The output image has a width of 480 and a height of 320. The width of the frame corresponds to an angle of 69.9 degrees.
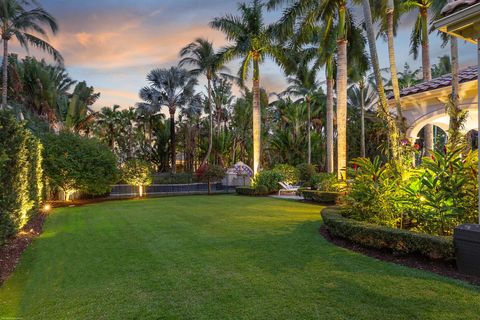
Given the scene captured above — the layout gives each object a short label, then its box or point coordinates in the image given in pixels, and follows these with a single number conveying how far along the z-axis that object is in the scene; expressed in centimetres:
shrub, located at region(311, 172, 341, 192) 1736
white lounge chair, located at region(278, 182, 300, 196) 2158
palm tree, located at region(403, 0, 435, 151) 1578
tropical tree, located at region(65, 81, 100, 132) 3073
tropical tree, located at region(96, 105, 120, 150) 4250
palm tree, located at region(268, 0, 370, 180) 1631
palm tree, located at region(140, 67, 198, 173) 3500
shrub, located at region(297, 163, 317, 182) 2573
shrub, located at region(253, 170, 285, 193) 2322
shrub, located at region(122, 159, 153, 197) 2492
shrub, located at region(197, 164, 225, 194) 2675
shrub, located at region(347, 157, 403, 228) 738
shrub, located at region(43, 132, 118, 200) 2009
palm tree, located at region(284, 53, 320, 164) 2825
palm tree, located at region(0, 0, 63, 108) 1816
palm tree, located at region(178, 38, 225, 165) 3369
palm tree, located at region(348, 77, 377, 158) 4099
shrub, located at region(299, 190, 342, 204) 1590
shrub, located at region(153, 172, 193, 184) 3084
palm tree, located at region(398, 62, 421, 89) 4146
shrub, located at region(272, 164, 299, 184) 2456
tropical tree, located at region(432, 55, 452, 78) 3828
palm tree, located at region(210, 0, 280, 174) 2428
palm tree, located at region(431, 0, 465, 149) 692
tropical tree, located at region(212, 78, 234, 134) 4234
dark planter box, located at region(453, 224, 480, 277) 478
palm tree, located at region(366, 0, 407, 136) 1043
